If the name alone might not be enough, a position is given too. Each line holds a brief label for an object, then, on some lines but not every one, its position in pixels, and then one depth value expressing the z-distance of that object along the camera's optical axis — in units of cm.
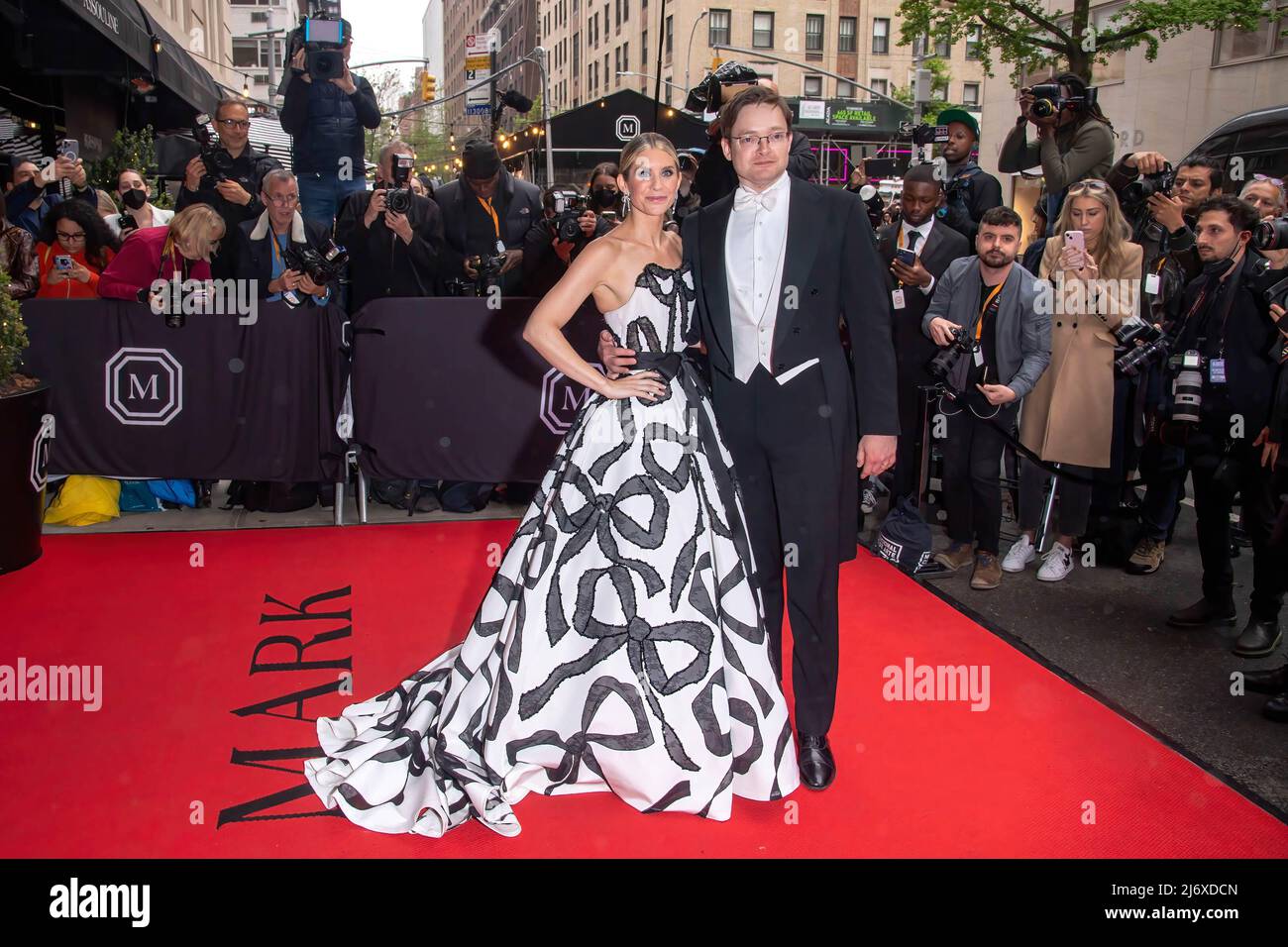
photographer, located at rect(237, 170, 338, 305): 662
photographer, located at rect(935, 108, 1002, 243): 684
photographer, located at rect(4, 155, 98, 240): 814
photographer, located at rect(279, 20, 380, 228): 701
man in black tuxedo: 328
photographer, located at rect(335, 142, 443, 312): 675
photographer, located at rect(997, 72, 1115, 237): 654
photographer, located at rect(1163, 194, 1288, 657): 489
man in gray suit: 554
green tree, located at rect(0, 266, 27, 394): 543
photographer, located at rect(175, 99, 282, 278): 707
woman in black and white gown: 323
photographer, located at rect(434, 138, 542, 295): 709
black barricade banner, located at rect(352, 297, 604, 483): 650
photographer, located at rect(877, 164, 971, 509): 629
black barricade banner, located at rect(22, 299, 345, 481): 644
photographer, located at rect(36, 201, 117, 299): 698
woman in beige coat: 553
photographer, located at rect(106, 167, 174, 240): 820
